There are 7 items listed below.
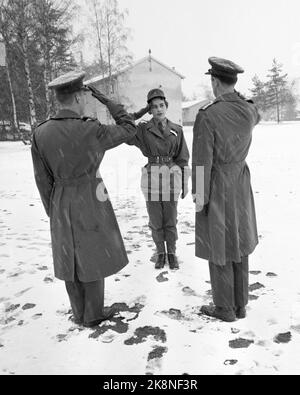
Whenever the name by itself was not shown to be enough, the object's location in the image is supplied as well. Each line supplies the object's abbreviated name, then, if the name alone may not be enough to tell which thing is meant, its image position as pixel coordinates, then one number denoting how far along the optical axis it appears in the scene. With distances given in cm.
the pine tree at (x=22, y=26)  1869
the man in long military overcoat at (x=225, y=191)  307
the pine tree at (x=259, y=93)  5478
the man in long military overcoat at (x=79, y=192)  292
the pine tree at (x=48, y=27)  1975
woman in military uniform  442
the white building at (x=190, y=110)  5559
